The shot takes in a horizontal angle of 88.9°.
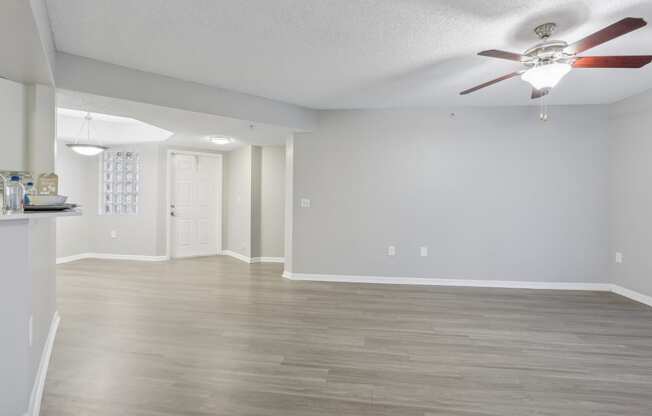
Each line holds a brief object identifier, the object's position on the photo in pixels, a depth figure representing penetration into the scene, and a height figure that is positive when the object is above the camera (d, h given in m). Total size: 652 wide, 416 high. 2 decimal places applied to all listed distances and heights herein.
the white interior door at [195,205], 6.80 -0.05
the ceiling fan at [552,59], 2.26 +1.05
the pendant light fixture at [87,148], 5.35 +0.88
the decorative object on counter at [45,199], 1.68 +0.01
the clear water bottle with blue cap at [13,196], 1.52 +0.03
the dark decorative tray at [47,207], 1.62 -0.03
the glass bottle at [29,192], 1.67 +0.05
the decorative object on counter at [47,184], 1.93 +0.10
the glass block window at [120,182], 6.73 +0.41
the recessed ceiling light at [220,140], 5.64 +1.09
